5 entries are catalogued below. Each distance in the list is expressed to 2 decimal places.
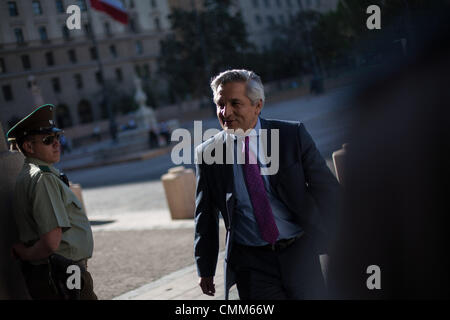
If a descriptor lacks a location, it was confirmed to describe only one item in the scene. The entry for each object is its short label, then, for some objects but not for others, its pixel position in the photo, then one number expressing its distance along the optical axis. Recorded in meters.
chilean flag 17.35
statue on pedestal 35.22
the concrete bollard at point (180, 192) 10.06
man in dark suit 3.05
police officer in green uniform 2.90
